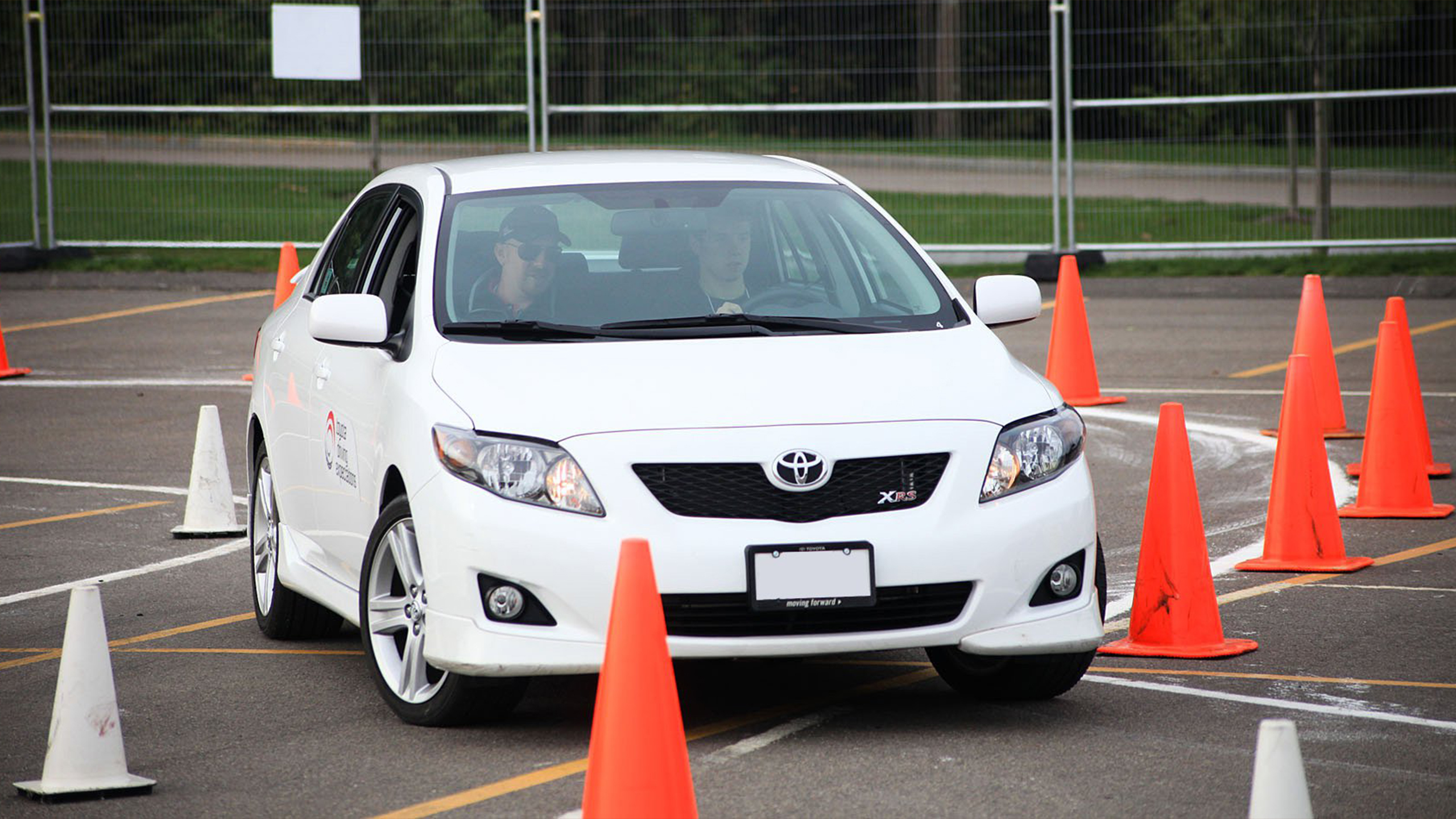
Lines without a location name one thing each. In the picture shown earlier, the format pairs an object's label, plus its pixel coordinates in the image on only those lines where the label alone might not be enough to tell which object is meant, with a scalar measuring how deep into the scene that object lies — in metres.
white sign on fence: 39.08
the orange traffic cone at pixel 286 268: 27.31
